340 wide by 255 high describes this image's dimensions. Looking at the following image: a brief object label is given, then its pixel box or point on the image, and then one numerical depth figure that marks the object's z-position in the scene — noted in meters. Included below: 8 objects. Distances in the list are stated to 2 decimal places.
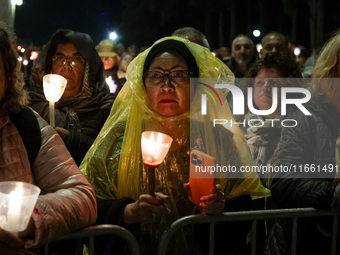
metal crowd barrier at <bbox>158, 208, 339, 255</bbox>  2.07
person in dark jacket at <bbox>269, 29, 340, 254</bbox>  2.28
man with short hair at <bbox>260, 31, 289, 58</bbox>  5.27
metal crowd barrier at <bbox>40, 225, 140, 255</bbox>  1.90
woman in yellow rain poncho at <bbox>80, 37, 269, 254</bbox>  2.39
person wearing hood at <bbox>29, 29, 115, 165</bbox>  3.34
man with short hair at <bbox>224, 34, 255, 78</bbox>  5.30
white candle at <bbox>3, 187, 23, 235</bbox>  1.42
